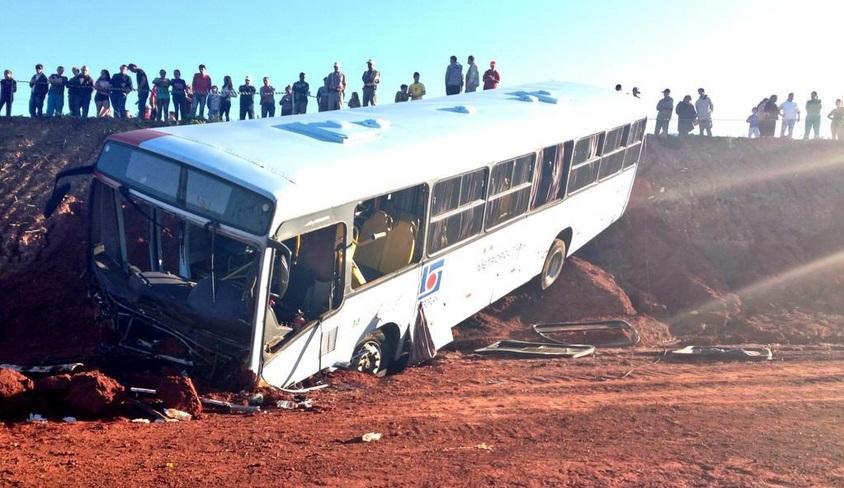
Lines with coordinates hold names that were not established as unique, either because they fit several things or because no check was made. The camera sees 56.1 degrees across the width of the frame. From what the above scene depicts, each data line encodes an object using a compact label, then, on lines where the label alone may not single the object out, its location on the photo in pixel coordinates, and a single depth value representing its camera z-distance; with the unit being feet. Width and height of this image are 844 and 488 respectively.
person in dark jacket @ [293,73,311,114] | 66.28
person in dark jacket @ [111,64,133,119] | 63.67
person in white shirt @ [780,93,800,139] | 73.05
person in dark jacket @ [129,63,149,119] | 64.13
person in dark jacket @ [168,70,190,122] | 64.79
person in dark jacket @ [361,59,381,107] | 67.87
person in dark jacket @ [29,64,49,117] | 61.67
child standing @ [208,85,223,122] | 65.57
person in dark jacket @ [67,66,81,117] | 61.98
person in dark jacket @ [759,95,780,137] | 72.33
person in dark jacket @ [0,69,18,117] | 60.80
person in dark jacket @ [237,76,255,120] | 66.28
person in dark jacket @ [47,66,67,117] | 61.77
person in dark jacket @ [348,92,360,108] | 69.56
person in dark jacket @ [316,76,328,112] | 67.05
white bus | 25.12
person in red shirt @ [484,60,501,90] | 70.69
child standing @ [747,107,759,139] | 74.28
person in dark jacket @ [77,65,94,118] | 62.28
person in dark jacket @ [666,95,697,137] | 72.79
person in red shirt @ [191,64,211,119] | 65.51
